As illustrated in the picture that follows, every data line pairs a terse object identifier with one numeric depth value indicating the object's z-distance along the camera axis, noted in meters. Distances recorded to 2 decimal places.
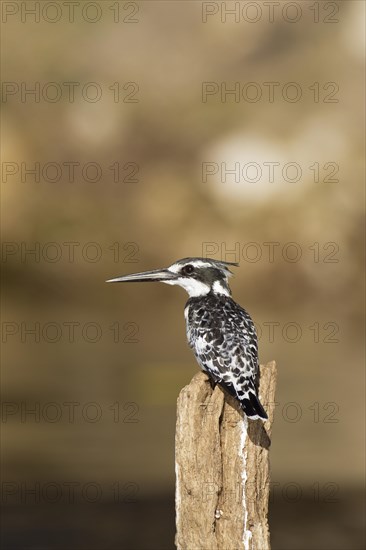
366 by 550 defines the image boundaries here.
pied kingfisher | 12.64
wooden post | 12.45
